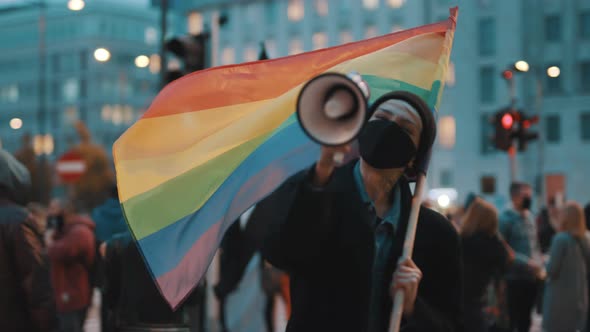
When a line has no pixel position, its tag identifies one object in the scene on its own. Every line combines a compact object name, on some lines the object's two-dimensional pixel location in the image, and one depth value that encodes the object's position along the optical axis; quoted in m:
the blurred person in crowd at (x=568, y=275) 10.69
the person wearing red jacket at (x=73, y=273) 10.96
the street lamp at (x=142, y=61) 19.56
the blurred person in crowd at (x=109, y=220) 8.36
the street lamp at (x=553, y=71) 20.84
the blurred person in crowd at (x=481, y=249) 9.31
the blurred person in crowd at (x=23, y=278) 6.12
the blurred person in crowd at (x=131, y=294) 6.72
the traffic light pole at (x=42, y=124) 40.97
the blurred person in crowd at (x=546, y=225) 20.11
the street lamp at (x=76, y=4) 19.31
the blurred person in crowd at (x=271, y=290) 13.46
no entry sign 27.01
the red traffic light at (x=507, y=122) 19.84
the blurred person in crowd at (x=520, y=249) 12.26
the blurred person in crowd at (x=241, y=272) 11.20
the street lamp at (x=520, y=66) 20.31
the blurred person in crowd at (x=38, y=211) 11.48
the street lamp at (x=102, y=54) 18.24
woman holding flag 3.35
